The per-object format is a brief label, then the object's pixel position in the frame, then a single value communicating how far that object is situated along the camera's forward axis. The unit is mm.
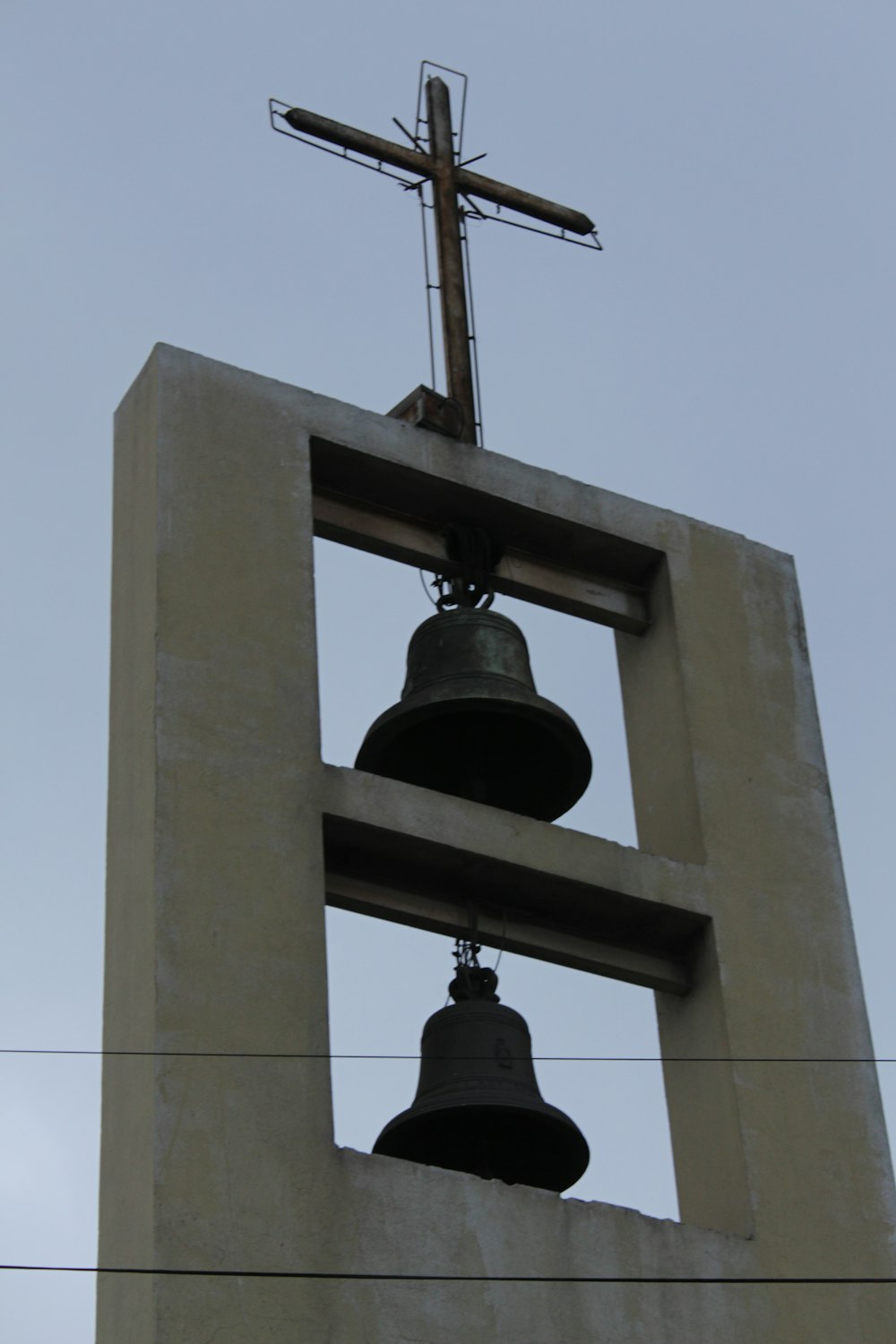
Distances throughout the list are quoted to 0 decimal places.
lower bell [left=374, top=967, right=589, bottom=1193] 10750
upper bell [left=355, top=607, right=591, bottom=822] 11688
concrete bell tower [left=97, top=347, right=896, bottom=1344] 9727
